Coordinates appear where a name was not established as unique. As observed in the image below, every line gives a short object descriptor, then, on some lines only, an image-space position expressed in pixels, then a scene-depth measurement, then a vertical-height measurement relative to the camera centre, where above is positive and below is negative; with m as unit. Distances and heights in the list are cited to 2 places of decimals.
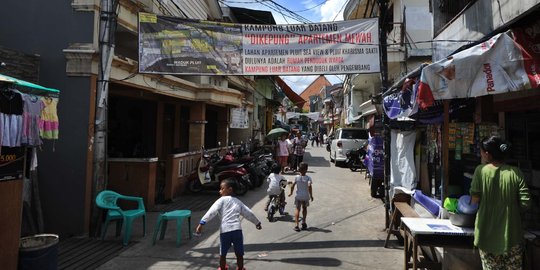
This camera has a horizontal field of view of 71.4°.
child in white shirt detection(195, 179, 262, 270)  4.96 -0.93
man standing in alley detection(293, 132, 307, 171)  17.36 +0.17
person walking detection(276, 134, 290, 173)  15.63 +0.14
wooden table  4.22 -0.92
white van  18.66 +0.71
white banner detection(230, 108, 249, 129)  18.06 +1.75
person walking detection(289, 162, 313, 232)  7.54 -0.81
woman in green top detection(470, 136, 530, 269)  3.60 -0.51
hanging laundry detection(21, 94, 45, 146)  5.01 +0.42
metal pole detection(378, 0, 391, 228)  7.27 +1.44
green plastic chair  6.61 -1.11
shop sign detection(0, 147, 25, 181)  4.81 -0.17
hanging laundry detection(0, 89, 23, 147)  4.62 +0.41
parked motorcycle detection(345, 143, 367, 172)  17.59 -0.27
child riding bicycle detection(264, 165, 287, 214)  8.38 -0.69
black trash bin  4.75 -1.35
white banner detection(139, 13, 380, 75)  7.17 +2.05
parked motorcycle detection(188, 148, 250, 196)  11.12 -0.69
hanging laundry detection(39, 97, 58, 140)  5.70 +0.47
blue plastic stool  6.46 -1.15
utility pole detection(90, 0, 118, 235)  7.13 +1.11
